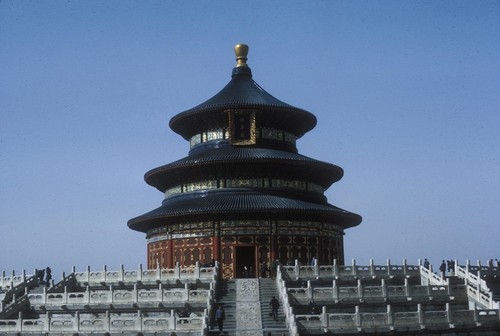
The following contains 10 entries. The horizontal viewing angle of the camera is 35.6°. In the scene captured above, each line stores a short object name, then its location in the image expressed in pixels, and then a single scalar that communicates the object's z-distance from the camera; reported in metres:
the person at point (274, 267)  45.90
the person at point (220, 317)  33.94
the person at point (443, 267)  48.82
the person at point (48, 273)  52.14
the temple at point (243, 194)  53.41
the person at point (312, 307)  37.22
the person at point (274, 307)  35.84
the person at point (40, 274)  50.69
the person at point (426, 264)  47.17
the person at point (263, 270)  47.53
